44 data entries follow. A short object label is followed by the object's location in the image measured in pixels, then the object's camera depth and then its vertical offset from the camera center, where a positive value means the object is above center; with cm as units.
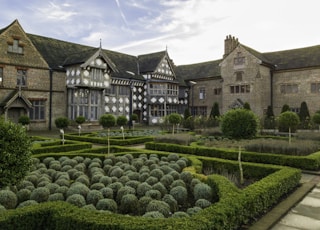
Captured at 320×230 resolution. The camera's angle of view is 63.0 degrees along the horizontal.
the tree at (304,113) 2929 +84
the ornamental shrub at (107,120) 1822 -13
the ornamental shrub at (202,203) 687 -222
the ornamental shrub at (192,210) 639 -225
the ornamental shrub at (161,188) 790 -209
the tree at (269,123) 2785 -33
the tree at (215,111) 3528 +115
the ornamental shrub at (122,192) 746 -210
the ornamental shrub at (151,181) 852 -203
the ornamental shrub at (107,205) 668 -222
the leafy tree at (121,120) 2424 -16
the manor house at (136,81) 2678 +485
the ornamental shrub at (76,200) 674 -212
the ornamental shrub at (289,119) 1694 +7
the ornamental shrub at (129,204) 692 -226
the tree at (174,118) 2288 +10
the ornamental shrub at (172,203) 698 -225
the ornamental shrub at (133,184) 825 -206
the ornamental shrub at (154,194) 743 -214
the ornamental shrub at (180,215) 599 -220
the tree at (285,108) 3158 +147
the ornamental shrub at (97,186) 795 -206
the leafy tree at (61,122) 2177 -31
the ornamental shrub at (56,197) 704 -213
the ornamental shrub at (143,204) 688 -226
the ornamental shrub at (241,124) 1202 -21
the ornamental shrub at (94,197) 705 -213
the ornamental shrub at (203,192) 746 -210
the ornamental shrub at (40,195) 711 -210
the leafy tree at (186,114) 3633 +74
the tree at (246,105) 3256 +184
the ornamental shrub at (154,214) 597 -220
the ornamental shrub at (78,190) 733 -202
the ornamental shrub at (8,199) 673 -211
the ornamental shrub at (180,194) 748 -217
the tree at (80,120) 2753 -16
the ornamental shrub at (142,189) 779 -209
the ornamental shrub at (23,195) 727 -215
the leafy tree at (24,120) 2272 -17
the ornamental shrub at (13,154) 613 -87
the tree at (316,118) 2328 +21
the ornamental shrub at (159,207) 642 -220
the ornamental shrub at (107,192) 749 -212
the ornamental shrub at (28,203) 648 -213
